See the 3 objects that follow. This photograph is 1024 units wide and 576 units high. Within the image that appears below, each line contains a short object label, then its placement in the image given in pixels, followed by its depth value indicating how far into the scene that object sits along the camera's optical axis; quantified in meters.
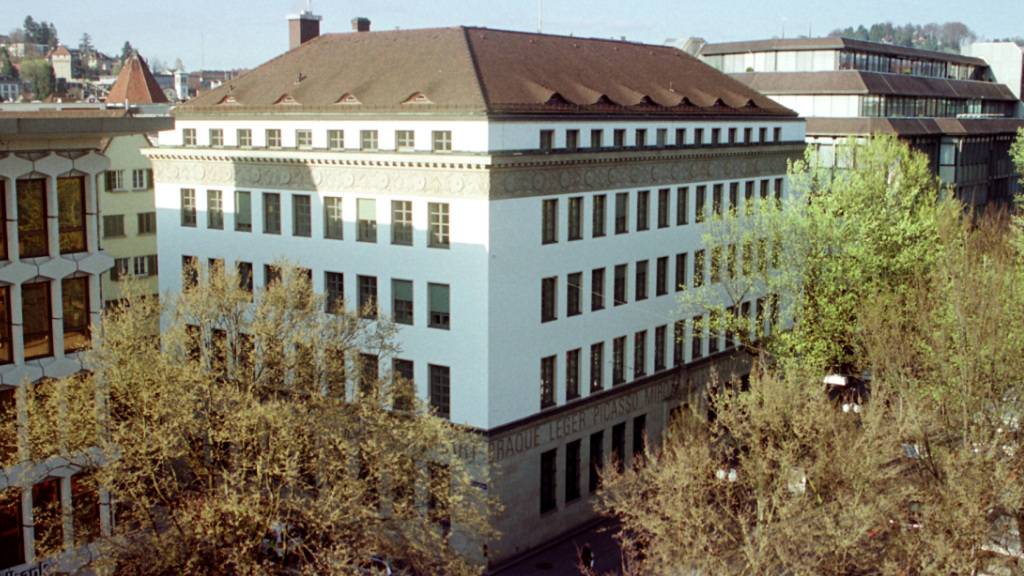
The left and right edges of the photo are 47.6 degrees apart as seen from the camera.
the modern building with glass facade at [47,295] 34.78
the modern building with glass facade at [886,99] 95.81
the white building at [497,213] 51.12
